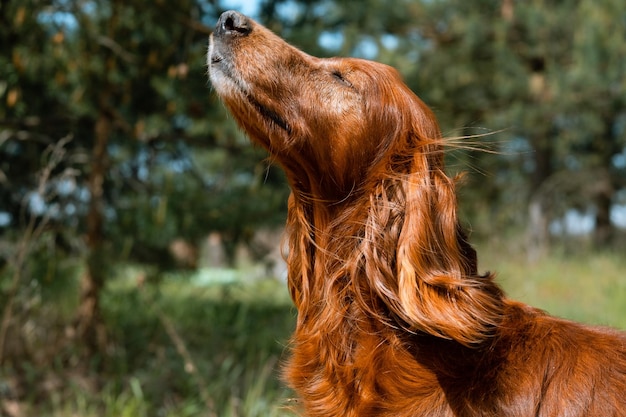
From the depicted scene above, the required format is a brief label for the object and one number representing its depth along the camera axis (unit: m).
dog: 2.30
